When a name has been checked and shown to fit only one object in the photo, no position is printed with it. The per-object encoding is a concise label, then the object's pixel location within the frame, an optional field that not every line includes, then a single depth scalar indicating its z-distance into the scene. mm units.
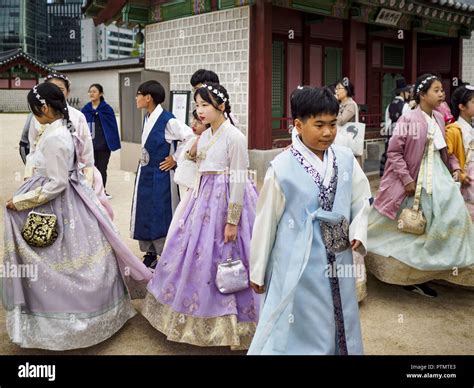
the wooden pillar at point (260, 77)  10802
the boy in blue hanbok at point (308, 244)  2459
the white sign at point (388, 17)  13469
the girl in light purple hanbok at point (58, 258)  3508
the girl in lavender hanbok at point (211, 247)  3539
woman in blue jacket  8266
